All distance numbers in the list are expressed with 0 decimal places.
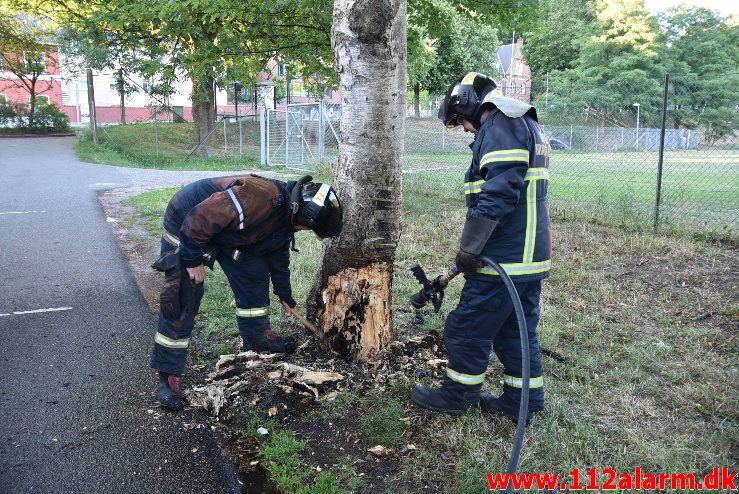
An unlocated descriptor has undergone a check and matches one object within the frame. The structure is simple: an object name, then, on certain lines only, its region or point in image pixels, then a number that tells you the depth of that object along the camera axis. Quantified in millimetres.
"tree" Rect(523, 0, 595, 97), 50062
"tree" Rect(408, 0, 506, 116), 39062
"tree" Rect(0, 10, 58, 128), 28297
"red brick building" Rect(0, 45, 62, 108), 29456
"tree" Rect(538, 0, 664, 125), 35506
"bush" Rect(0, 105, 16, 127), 29438
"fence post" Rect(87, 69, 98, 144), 21719
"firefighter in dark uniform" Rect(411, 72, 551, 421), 3234
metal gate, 17953
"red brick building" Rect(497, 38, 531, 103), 53862
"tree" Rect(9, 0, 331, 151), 6727
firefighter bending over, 3621
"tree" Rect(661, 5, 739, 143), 32000
